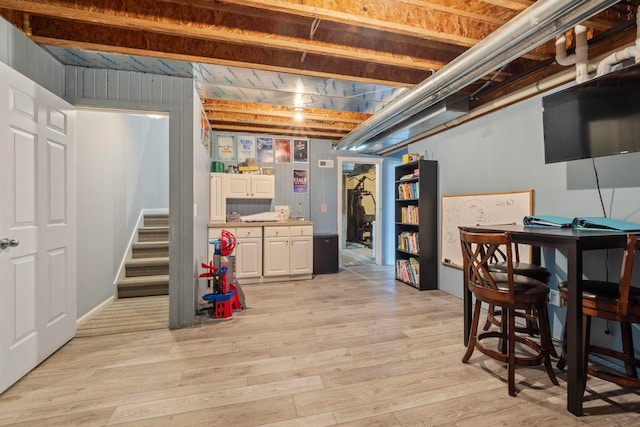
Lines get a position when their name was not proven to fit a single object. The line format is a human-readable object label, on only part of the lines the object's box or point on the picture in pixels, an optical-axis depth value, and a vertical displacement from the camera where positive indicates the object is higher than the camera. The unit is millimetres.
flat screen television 1726 +658
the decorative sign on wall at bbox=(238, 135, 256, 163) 4855 +1131
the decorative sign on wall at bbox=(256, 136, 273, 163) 4930 +1123
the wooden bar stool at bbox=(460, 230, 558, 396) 1673 -544
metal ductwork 1512 +1117
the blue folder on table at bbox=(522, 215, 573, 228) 1924 -84
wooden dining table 1465 -432
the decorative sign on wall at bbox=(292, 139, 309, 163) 5105 +1136
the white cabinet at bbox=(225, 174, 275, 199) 4457 +401
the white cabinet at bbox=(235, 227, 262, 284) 4109 -665
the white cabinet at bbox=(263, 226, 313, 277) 4234 -650
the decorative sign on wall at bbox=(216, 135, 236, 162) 4766 +1106
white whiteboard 2661 -30
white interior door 1709 -110
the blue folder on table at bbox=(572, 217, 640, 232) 1579 -91
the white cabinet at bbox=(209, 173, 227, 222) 4297 +181
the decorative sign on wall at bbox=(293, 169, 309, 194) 5113 +538
